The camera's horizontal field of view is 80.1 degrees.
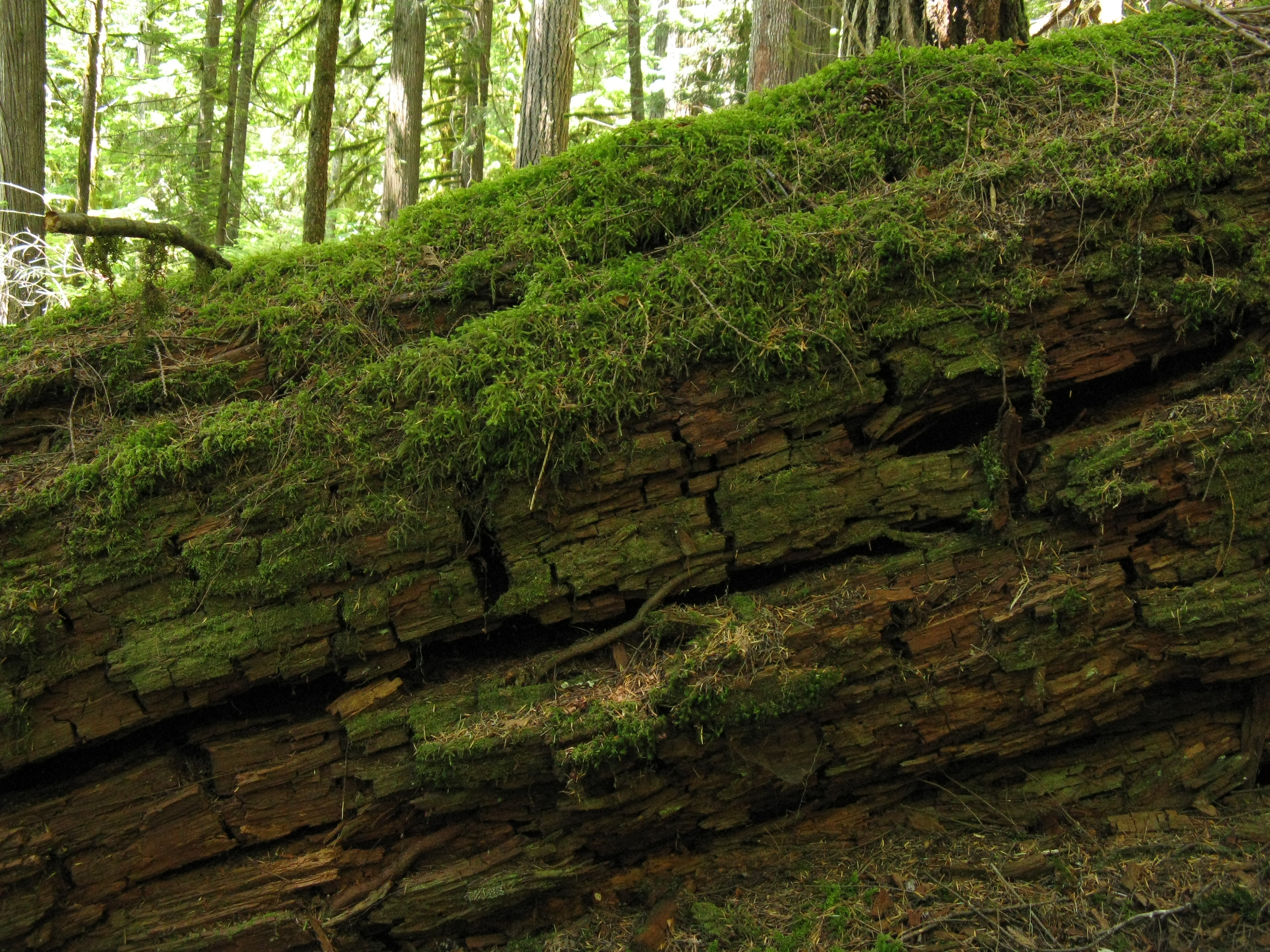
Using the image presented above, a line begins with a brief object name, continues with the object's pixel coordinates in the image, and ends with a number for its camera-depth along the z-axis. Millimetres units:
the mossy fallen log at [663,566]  3533
